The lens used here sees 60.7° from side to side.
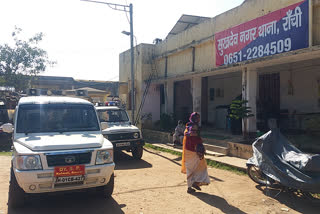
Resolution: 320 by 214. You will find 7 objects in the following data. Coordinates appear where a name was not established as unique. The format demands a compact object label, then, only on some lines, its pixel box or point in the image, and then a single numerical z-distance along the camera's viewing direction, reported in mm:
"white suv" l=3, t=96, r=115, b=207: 4137
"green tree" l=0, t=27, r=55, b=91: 17047
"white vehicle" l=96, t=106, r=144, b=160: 8617
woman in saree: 5586
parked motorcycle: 4598
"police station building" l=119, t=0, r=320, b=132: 7574
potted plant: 8914
